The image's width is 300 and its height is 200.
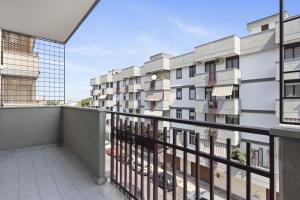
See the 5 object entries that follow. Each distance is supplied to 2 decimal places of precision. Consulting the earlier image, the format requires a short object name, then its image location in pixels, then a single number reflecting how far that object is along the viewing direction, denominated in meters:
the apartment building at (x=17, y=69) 3.22
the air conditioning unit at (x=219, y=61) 7.42
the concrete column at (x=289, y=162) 0.50
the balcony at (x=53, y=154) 1.64
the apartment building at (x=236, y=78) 6.09
